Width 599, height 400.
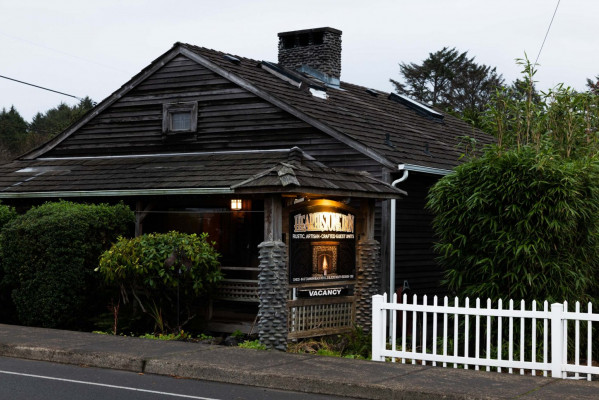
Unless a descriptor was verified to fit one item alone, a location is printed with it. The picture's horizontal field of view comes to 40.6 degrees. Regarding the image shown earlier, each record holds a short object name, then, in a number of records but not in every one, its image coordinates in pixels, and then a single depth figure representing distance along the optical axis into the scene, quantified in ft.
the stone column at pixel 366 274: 44.19
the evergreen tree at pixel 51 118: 217.15
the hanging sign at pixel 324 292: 41.46
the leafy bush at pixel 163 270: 44.04
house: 52.54
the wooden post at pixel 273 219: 39.63
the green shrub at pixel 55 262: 46.06
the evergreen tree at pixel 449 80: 199.62
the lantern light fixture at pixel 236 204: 55.31
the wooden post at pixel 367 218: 44.80
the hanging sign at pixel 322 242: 41.34
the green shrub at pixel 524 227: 36.94
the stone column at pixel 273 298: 39.29
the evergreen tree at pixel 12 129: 220.84
